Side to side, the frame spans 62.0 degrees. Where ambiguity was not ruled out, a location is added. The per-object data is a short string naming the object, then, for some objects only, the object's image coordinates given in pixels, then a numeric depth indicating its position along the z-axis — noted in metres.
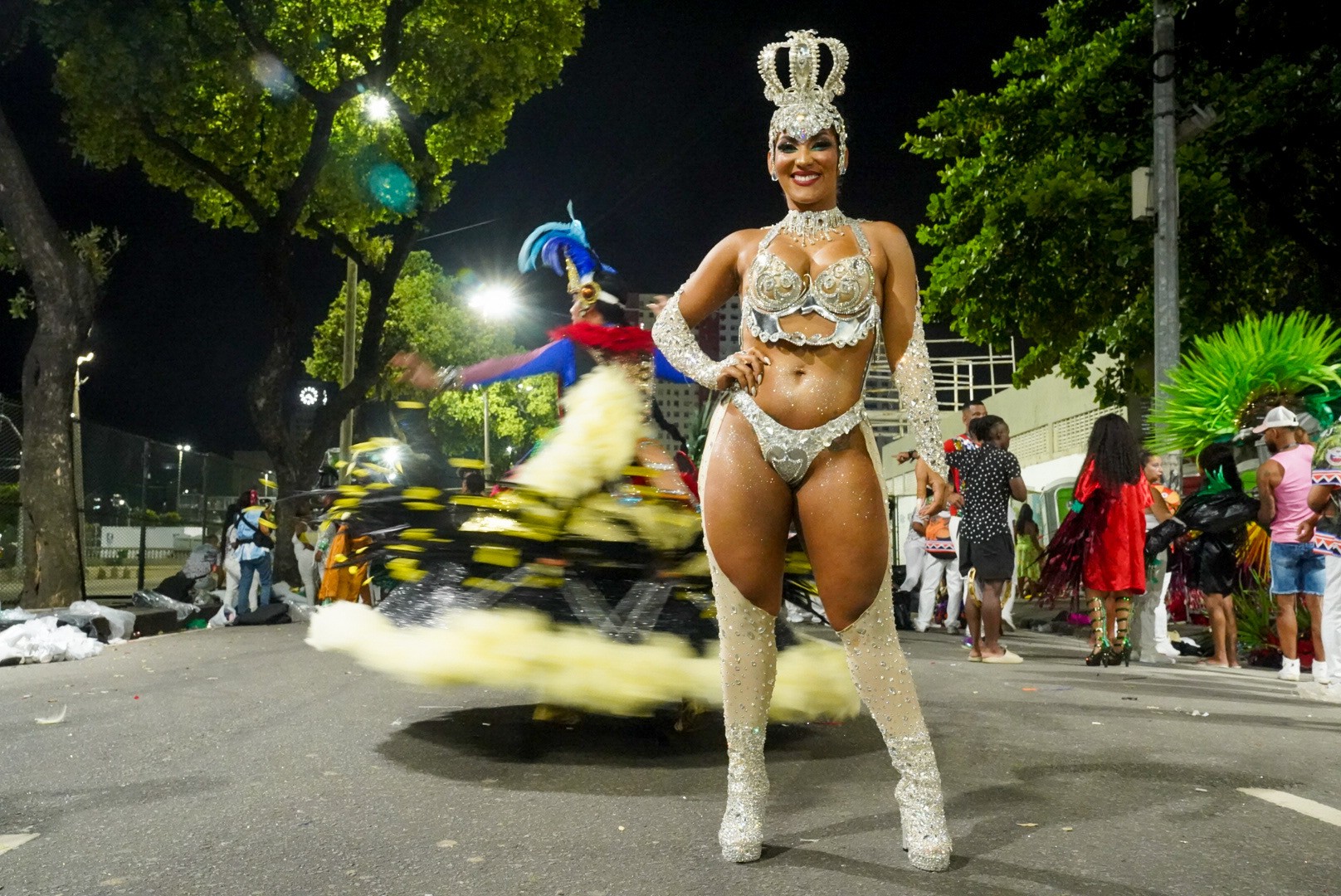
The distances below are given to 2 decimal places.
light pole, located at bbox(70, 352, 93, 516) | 13.40
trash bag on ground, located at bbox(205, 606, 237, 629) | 13.02
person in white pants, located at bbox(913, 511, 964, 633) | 12.30
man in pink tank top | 7.06
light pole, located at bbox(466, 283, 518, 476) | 7.73
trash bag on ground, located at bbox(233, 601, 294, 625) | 12.91
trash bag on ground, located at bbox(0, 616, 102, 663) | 8.50
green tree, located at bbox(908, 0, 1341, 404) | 12.81
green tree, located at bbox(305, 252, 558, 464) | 36.44
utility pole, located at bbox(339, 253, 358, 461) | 21.58
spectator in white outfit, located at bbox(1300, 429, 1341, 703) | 6.55
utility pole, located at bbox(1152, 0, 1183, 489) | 10.97
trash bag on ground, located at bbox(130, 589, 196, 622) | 12.80
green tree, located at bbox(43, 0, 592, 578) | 13.56
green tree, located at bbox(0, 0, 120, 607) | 11.28
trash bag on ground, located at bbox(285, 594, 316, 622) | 13.76
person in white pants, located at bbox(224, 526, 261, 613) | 13.17
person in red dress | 8.30
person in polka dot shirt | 8.62
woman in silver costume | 3.05
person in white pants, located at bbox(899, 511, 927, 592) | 12.98
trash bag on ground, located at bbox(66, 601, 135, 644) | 10.42
